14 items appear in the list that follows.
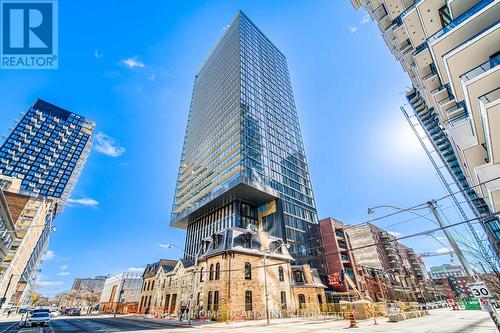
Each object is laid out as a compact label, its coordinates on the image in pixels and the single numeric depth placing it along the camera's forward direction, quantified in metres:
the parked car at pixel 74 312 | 47.13
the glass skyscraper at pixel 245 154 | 55.00
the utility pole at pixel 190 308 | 22.31
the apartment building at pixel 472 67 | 10.38
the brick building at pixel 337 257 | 48.53
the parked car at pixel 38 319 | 20.43
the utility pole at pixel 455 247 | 9.42
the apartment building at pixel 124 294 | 56.39
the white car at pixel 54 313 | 39.47
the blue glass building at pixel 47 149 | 100.12
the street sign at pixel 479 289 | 9.37
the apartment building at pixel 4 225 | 20.07
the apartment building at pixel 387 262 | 66.94
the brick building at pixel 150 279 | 44.09
